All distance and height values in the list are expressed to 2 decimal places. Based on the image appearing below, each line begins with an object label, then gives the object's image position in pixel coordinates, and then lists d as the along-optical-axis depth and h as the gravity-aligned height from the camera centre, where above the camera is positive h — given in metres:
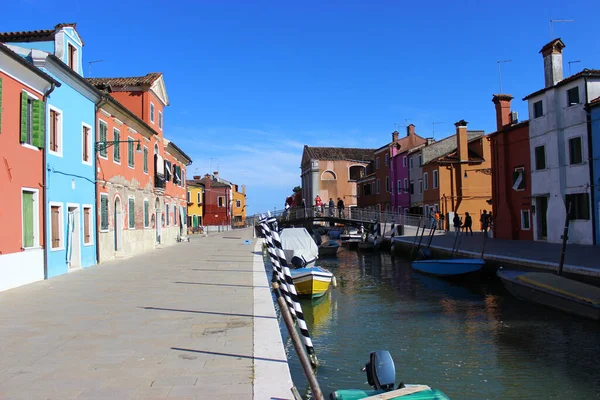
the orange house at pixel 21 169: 11.66 +1.36
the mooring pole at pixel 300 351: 4.39 -1.24
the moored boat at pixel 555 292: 11.75 -2.16
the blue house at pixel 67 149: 14.37 +2.31
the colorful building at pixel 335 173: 72.06 +6.00
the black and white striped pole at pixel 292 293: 7.51 -1.28
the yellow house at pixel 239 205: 87.54 +2.17
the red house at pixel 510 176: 27.48 +1.95
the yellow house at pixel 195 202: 69.94 +2.32
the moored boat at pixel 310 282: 15.15 -2.04
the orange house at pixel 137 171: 19.84 +2.42
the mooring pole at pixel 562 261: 14.73 -1.55
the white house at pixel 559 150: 22.56 +2.84
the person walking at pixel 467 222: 34.91 -0.78
